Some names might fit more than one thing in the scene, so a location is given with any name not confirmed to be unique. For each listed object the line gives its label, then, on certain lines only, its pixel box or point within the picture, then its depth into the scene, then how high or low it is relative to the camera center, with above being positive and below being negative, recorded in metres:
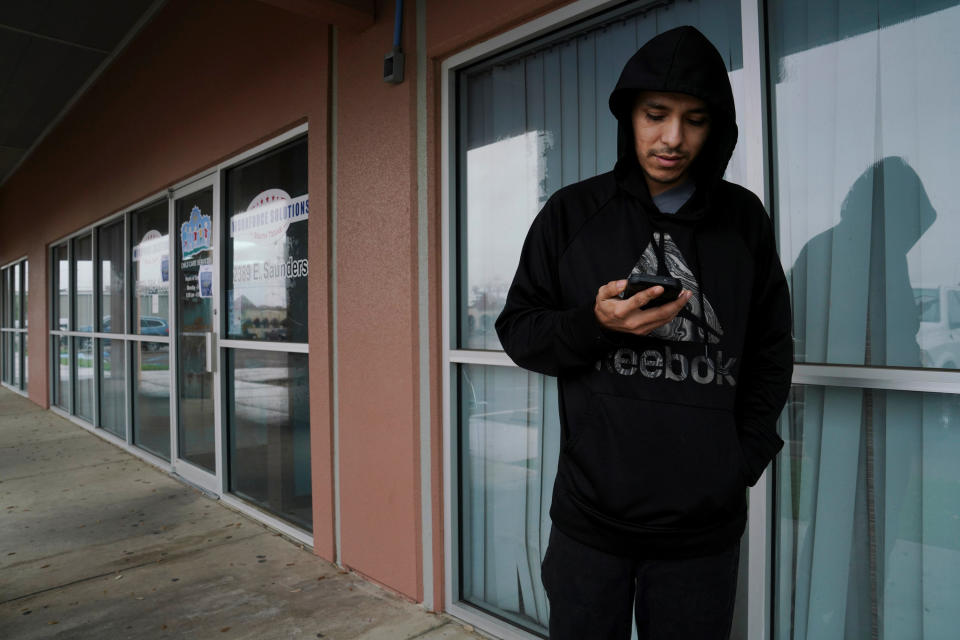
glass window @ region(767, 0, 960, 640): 1.60 +0.01
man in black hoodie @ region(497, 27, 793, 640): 1.22 -0.11
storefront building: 1.66 +0.15
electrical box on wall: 2.81 +1.08
